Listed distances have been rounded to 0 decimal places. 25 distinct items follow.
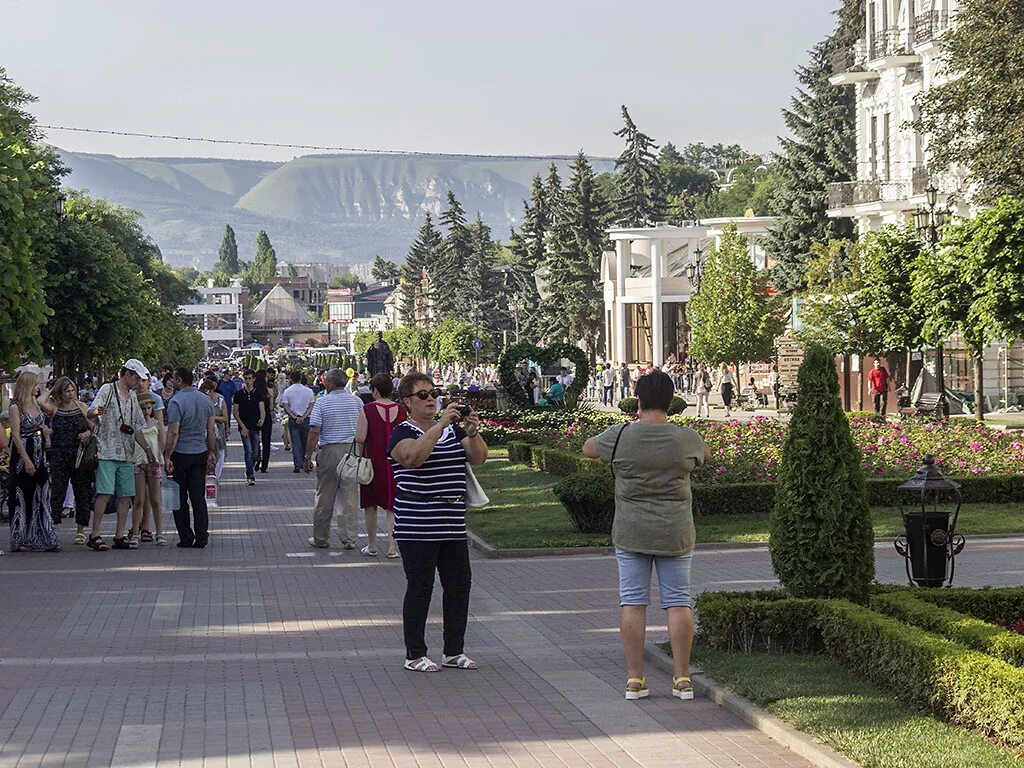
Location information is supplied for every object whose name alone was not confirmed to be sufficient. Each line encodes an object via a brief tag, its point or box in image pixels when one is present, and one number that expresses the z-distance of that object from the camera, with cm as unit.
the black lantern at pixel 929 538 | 1121
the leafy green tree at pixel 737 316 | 5922
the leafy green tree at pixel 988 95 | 3469
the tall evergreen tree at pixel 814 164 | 6084
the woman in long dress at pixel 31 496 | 1612
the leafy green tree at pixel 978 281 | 3216
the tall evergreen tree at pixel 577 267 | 9881
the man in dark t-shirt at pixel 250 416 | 2597
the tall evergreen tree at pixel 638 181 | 10331
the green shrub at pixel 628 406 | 3809
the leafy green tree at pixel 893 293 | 3597
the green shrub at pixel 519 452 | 2923
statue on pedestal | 3768
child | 1667
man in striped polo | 1661
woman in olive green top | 839
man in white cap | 1641
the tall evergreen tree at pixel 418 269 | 14350
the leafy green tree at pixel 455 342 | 10750
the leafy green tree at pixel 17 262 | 2317
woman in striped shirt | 938
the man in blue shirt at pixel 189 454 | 1680
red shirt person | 3966
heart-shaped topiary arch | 3872
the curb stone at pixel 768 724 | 689
